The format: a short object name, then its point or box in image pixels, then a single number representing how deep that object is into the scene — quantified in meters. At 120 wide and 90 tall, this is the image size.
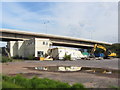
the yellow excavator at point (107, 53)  30.80
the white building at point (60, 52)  28.66
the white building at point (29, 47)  29.09
